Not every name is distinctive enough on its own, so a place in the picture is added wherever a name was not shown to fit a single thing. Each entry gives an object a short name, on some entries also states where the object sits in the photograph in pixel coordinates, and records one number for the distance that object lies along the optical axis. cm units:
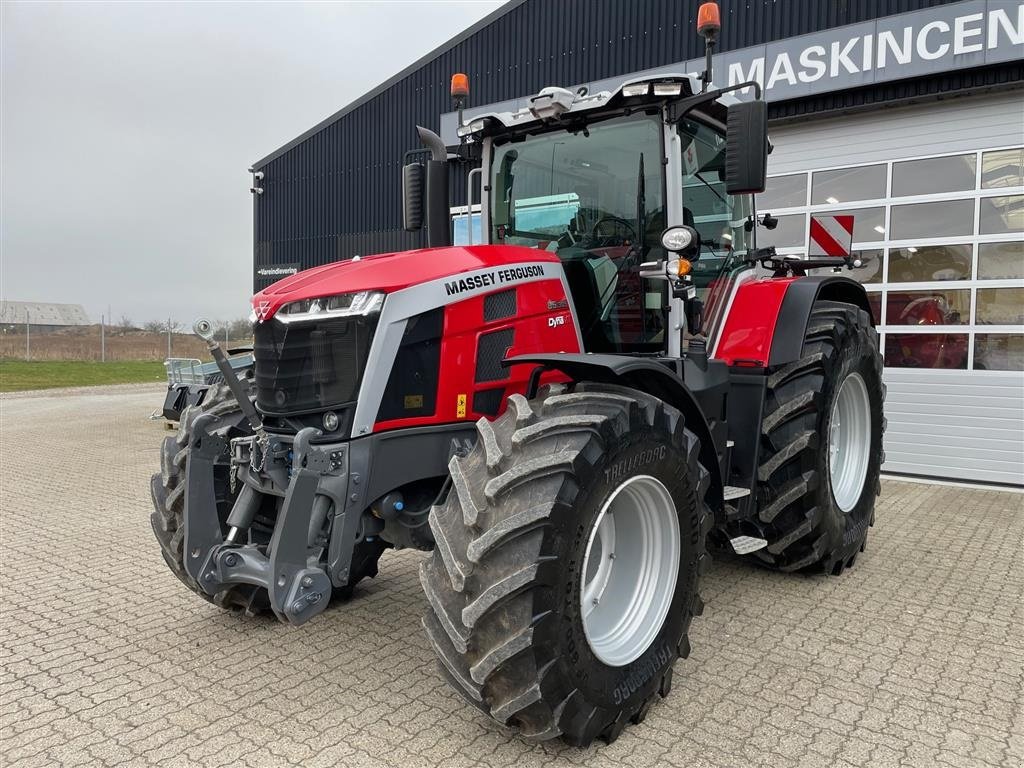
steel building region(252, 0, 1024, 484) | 692
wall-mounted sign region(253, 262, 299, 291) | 1408
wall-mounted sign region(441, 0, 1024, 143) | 664
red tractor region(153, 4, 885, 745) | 234
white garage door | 696
